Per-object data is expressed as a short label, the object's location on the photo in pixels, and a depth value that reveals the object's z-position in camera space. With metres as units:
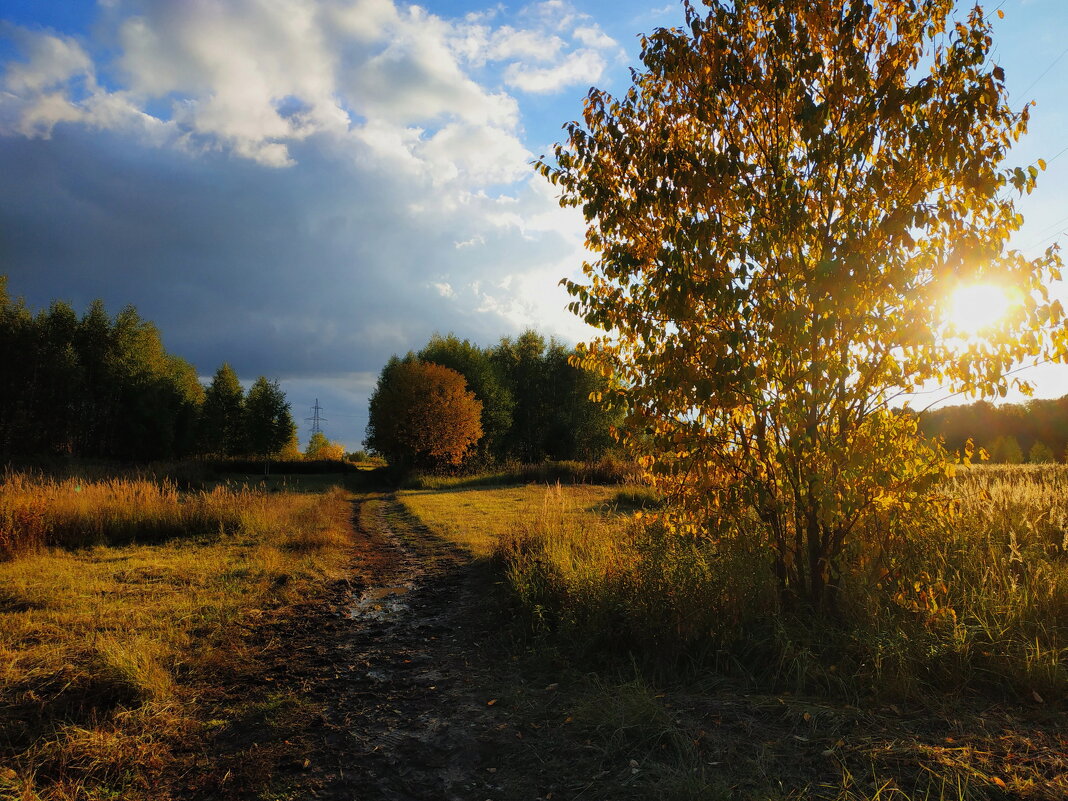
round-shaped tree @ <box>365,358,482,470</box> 36.22
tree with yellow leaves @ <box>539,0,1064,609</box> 4.23
